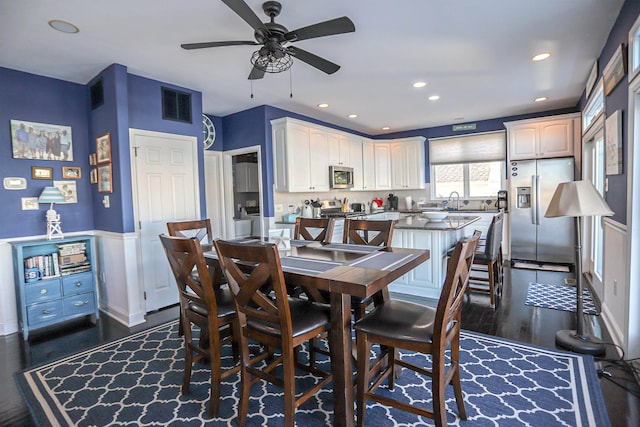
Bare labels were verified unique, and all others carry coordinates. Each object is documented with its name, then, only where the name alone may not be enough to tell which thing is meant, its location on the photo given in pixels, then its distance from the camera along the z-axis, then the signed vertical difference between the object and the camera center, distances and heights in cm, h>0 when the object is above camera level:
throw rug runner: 345 -114
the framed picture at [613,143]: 259 +44
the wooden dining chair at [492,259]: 356 -68
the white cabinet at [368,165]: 664 +76
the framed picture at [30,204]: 337 +8
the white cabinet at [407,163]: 683 +79
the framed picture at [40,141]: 331 +74
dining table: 161 -40
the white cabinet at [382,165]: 696 +79
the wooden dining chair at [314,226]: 302 -22
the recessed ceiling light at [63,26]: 249 +142
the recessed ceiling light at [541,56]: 332 +144
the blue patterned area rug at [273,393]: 187 -120
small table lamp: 334 -1
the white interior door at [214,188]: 521 +30
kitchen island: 376 -54
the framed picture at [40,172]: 342 +41
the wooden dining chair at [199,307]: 187 -63
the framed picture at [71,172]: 363 +43
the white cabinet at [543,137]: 524 +100
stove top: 553 -18
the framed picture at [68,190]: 360 +23
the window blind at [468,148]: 618 +100
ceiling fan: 199 +111
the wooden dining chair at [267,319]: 158 -63
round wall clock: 508 +116
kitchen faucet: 655 +0
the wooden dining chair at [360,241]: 230 -32
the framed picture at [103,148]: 345 +66
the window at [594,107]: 345 +108
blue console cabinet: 316 -70
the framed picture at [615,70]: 250 +104
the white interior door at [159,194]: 361 +16
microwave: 558 +47
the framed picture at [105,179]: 348 +33
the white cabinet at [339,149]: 564 +96
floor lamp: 233 -10
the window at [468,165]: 625 +69
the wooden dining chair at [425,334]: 155 -67
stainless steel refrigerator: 519 -30
